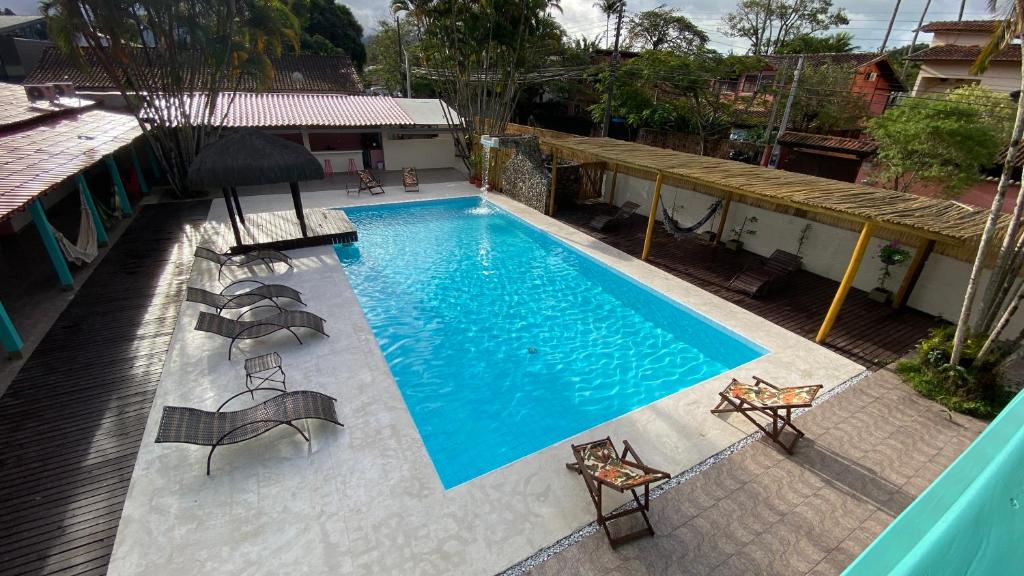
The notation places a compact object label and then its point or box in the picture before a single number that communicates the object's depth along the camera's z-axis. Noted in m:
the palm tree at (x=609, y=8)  24.95
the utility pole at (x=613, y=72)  19.52
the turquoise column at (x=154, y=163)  17.69
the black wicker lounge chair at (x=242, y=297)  8.52
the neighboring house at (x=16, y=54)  24.94
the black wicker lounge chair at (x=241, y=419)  5.43
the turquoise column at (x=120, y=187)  13.50
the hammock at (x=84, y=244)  9.84
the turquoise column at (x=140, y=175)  16.27
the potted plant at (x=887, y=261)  9.41
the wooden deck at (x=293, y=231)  12.08
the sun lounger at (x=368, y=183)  18.14
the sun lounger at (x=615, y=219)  14.41
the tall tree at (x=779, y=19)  39.09
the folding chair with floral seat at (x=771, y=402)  6.05
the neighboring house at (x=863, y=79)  25.70
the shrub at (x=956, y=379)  6.81
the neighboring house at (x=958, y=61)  22.34
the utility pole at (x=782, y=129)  17.03
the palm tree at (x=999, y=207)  5.52
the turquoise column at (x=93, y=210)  10.58
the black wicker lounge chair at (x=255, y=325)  7.66
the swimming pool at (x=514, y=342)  7.02
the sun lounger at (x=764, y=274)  10.25
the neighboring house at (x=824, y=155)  18.00
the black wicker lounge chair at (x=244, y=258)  10.45
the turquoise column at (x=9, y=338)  6.91
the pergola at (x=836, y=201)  7.28
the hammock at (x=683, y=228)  12.41
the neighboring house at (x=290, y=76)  22.58
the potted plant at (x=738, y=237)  12.43
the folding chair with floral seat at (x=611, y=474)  4.83
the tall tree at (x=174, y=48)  13.00
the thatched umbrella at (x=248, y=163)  10.57
